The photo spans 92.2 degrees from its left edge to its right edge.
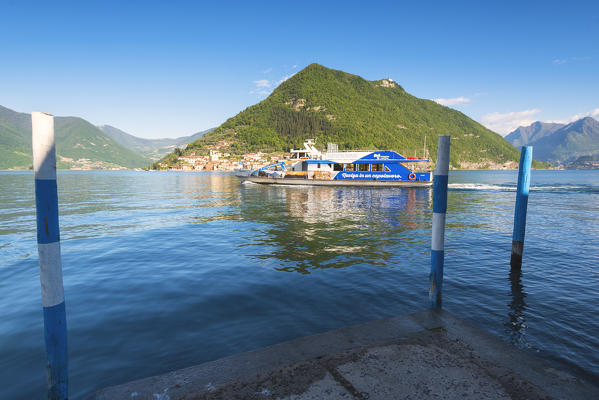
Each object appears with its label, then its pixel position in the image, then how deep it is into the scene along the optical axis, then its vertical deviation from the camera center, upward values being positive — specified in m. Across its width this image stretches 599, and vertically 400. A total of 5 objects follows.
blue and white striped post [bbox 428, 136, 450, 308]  3.69 -0.60
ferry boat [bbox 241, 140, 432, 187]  35.69 +0.25
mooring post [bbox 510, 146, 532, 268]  6.18 -0.66
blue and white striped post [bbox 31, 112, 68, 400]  2.15 -0.70
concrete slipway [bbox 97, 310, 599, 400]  2.15 -1.66
